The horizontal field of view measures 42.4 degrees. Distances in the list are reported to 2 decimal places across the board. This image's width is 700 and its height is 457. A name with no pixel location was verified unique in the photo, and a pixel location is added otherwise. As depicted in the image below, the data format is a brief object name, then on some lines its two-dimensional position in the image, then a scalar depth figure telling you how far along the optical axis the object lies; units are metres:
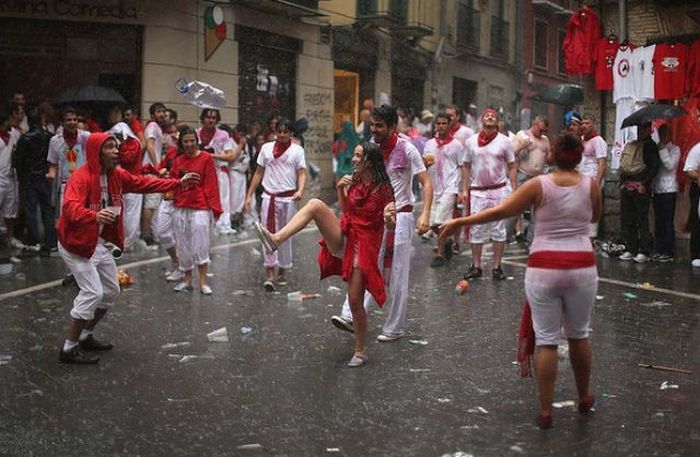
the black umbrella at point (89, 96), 12.55
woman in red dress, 6.44
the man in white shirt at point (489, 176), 10.23
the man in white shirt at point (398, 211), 7.05
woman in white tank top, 4.96
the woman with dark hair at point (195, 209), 9.23
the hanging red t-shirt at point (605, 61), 14.04
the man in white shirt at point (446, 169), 11.95
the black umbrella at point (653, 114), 11.55
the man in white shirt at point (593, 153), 12.59
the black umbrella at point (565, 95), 17.36
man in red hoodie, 6.30
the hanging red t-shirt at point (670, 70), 13.17
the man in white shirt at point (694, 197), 11.59
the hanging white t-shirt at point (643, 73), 13.41
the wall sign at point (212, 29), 18.67
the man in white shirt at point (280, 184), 9.77
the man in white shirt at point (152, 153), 13.12
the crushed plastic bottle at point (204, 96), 11.27
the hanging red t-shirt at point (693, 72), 12.98
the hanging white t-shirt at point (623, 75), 13.72
